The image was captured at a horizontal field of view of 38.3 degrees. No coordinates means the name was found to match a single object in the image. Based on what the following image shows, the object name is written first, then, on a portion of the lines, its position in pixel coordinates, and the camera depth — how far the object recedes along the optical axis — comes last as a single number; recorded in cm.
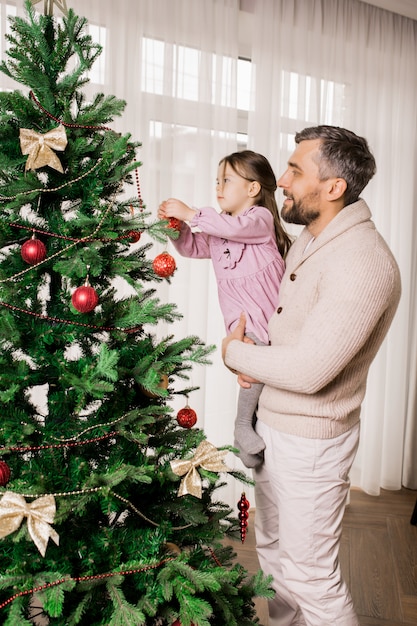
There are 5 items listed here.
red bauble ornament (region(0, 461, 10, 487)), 120
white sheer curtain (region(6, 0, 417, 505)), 278
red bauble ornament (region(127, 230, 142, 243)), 142
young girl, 181
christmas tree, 123
